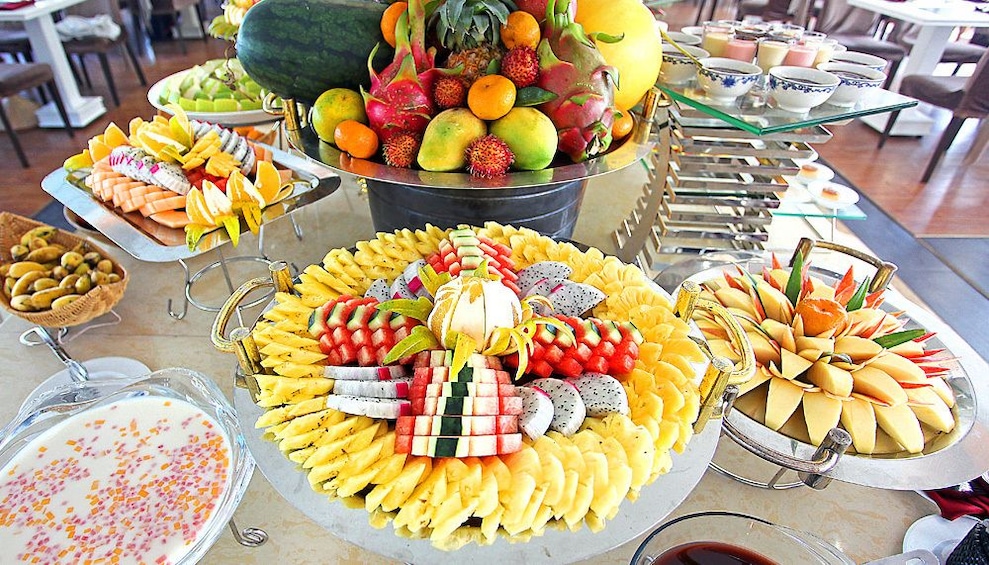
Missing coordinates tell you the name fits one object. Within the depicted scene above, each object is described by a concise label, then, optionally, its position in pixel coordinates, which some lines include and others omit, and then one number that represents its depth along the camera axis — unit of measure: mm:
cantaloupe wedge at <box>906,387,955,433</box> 793
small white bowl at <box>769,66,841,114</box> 950
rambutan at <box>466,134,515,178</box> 921
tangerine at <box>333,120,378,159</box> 968
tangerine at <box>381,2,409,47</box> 995
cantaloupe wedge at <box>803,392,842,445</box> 768
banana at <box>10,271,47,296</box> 1049
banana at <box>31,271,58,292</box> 1058
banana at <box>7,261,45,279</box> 1077
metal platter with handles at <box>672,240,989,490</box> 724
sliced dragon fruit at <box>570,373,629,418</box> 664
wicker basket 1034
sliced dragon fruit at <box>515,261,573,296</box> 863
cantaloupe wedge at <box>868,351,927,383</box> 822
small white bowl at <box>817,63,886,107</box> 984
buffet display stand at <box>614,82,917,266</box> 1103
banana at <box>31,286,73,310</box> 1033
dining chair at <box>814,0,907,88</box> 4238
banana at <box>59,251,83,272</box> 1130
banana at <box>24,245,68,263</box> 1127
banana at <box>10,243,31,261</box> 1129
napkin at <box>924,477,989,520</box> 811
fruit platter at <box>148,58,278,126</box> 1588
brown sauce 655
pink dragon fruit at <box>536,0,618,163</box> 935
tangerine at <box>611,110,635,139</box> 1099
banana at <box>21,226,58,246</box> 1157
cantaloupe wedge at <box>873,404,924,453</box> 762
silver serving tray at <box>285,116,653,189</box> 896
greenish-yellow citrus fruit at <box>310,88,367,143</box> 1016
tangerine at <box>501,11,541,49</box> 940
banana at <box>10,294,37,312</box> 1027
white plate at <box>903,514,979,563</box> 780
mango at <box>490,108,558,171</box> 924
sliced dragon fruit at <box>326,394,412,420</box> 629
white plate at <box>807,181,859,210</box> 1292
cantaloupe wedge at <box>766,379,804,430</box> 789
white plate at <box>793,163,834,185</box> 1472
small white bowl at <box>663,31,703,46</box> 1290
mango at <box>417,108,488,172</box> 923
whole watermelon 1063
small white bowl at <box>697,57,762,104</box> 997
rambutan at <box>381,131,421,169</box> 963
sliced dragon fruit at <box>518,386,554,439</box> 627
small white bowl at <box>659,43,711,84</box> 1143
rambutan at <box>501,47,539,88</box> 936
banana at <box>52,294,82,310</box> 1027
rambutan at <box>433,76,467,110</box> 951
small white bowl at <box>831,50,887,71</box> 1145
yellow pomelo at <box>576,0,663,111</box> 1070
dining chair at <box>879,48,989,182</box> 2748
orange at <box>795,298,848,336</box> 859
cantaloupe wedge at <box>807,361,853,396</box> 786
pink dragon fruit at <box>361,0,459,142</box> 936
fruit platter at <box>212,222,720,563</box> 565
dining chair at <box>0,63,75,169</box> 2752
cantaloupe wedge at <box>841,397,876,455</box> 769
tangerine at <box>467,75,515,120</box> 907
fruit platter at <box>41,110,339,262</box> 1075
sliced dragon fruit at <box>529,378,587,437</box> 651
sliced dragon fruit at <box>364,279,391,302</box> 830
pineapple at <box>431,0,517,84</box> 895
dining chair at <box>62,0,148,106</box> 3639
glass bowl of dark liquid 658
